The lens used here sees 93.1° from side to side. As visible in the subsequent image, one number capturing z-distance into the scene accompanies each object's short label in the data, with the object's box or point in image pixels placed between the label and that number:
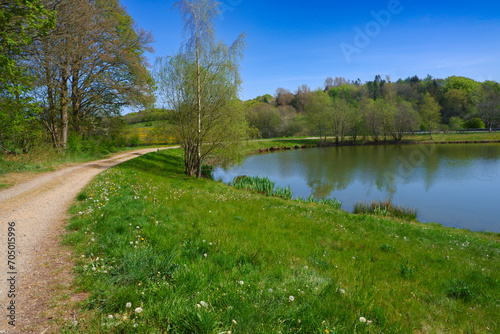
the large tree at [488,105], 72.12
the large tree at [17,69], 10.43
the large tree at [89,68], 14.72
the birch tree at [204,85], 16.14
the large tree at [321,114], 66.31
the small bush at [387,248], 7.01
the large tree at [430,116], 67.49
